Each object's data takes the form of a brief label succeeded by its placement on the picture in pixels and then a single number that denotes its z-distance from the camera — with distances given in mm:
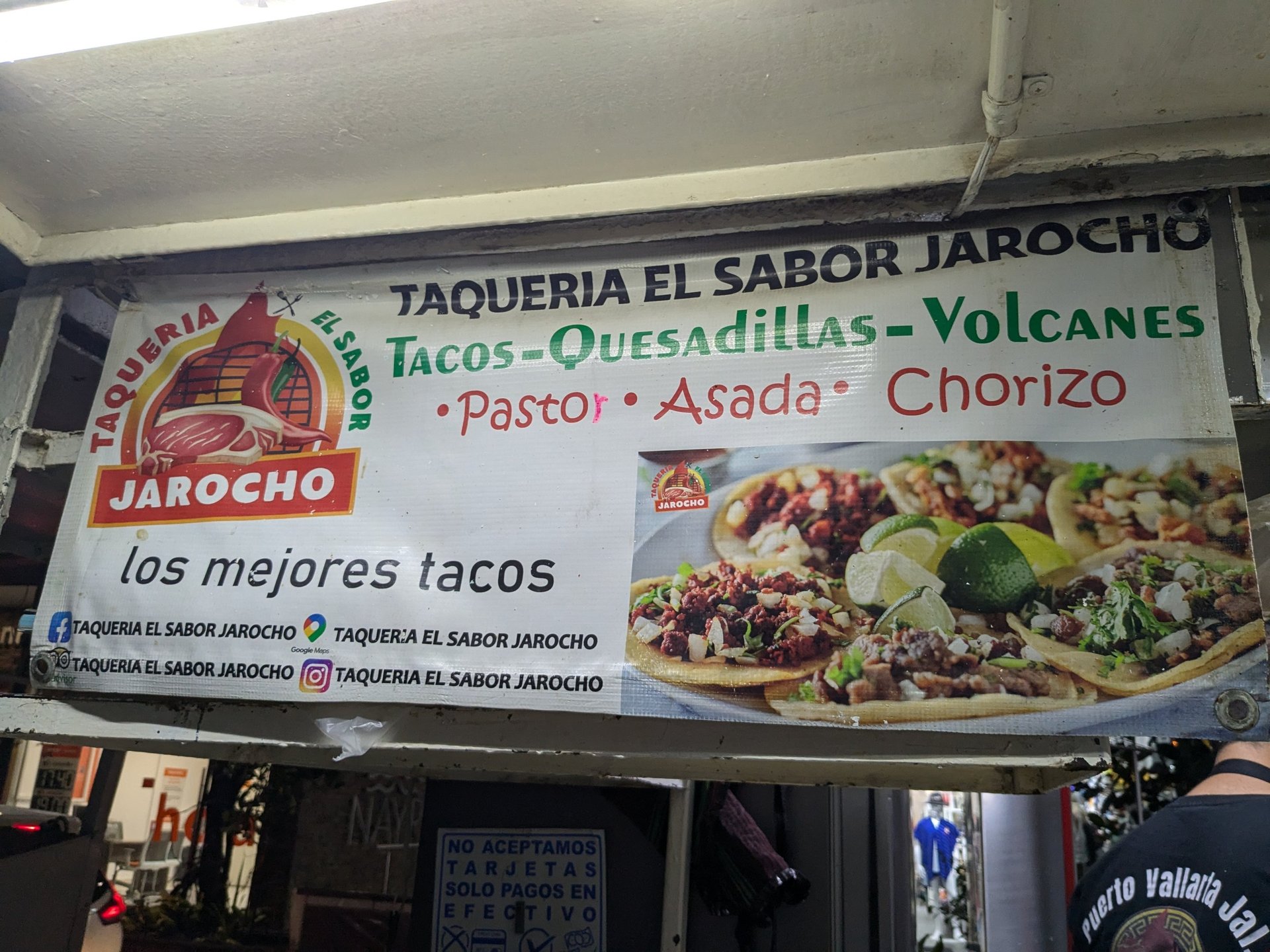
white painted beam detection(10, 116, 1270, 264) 1921
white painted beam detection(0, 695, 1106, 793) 1817
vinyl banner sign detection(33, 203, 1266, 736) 1788
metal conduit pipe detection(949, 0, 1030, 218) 1611
